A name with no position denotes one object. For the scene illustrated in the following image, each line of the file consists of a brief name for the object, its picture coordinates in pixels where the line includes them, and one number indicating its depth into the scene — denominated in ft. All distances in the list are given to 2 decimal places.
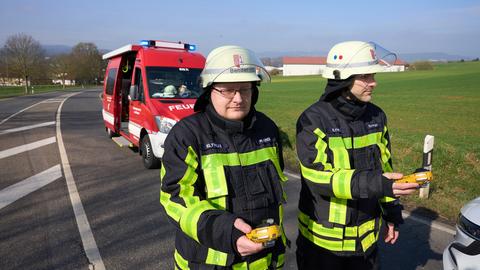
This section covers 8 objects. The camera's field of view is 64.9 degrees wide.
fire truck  24.20
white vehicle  7.71
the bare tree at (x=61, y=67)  250.37
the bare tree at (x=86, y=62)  252.42
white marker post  17.97
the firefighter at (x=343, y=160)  7.48
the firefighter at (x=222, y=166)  5.85
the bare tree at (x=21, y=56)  170.81
